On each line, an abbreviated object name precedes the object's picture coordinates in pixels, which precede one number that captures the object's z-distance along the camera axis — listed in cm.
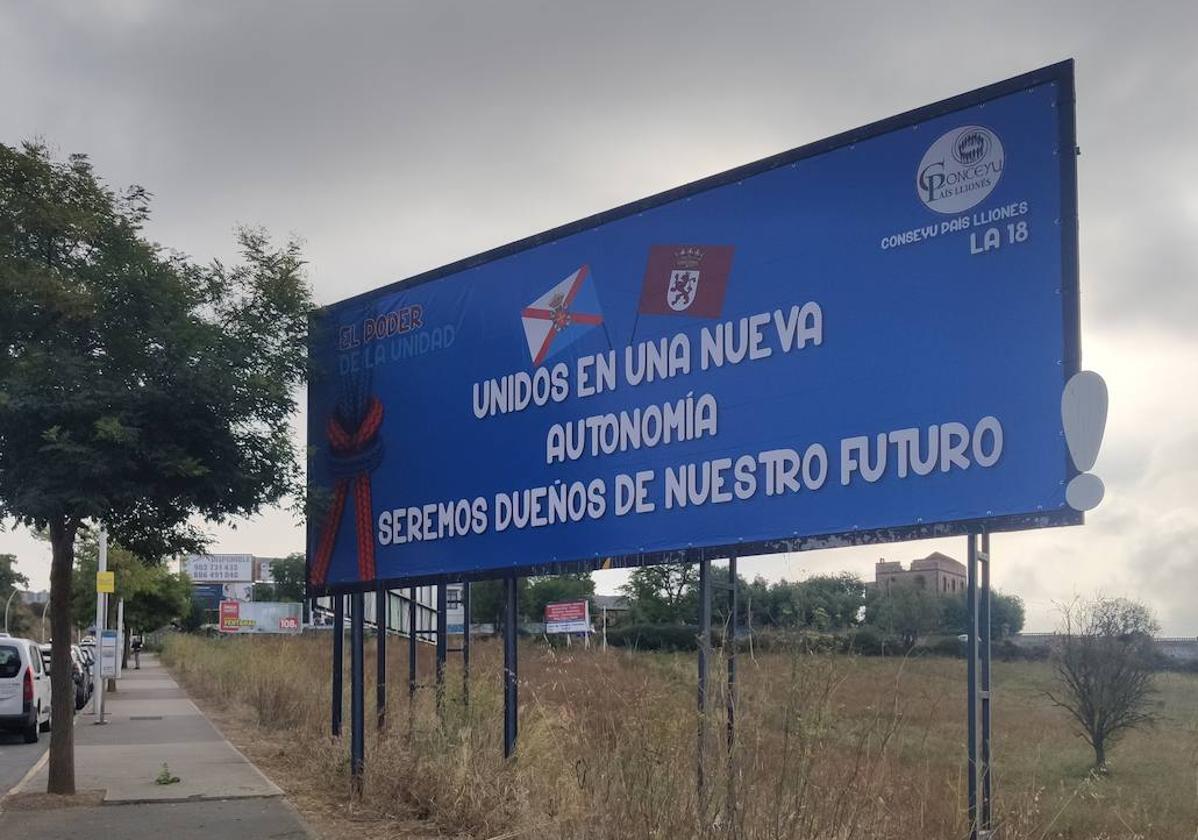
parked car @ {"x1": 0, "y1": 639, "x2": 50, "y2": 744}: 1959
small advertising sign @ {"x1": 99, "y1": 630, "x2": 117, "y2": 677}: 2736
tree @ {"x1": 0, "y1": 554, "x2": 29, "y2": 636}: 10749
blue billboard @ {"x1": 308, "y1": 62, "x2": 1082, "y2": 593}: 615
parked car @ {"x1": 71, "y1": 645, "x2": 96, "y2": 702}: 3202
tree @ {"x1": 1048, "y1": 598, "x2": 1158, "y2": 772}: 2005
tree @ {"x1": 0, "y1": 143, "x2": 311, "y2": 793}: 1027
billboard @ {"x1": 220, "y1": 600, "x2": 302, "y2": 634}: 5653
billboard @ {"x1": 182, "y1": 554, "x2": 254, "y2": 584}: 10794
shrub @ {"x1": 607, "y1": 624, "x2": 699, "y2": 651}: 980
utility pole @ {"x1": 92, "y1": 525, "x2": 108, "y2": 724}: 2164
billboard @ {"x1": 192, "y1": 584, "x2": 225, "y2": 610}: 11699
